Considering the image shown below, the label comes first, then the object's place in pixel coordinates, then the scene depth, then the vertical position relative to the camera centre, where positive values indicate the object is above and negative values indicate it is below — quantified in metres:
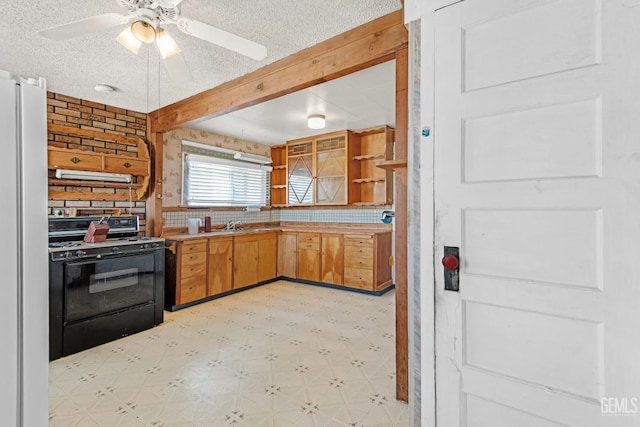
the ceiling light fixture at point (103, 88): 3.05 +1.22
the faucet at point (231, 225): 5.12 -0.22
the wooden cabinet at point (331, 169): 5.01 +0.70
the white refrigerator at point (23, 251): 0.79 -0.10
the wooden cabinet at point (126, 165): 3.49 +0.54
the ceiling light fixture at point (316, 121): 4.05 +1.20
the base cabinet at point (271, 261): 3.86 -0.72
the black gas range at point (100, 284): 2.67 -0.69
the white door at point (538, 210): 0.90 +0.01
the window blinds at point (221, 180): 4.58 +0.52
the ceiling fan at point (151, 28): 1.65 +1.01
